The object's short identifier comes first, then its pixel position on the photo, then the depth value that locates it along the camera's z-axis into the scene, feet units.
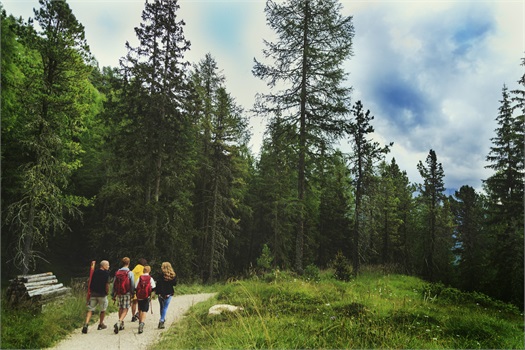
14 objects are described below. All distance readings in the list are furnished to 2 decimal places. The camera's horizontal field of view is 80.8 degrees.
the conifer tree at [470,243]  109.19
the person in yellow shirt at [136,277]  33.12
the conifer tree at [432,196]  129.70
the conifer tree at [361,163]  85.51
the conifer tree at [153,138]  62.43
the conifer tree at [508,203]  67.77
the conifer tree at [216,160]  81.36
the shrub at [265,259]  59.57
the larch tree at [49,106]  45.65
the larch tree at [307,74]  56.18
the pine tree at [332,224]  141.69
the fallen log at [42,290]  31.21
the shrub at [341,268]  53.98
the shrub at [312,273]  50.13
